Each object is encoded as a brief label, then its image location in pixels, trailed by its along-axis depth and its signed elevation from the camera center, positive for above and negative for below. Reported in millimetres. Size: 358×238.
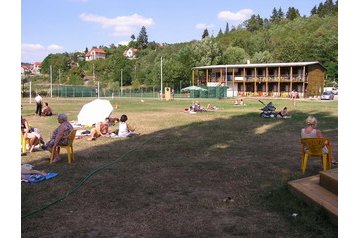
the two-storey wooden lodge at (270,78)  61094 +3736
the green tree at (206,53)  80625 +10132
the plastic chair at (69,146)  9227 -1065
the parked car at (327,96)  51188 +688
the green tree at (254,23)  159125 +32627
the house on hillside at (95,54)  176000 +21418
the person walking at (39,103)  23453 -105
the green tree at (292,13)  158600 +36232
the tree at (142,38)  187375 +30575
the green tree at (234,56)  85000 +10002
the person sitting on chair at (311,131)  8234 -632
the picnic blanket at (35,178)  7340 -1475
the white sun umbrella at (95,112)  17359 -496
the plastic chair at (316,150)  7699 -971
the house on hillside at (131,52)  165500 +21309
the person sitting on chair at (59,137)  9211 -859
